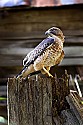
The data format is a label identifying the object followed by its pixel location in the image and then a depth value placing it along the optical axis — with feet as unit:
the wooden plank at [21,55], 45.37
